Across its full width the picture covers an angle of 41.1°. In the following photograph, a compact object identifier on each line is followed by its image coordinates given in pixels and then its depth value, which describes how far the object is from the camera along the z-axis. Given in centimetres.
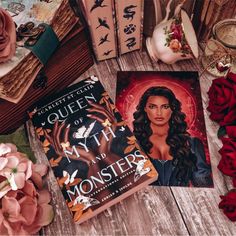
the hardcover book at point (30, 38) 60
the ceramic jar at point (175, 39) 70
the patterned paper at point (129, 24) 68
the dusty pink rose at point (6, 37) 56
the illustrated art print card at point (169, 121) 64
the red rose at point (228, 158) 59
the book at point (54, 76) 66
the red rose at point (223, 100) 64
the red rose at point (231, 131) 61
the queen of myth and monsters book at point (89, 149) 59
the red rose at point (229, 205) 57
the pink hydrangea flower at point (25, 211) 51
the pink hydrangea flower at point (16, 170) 50
